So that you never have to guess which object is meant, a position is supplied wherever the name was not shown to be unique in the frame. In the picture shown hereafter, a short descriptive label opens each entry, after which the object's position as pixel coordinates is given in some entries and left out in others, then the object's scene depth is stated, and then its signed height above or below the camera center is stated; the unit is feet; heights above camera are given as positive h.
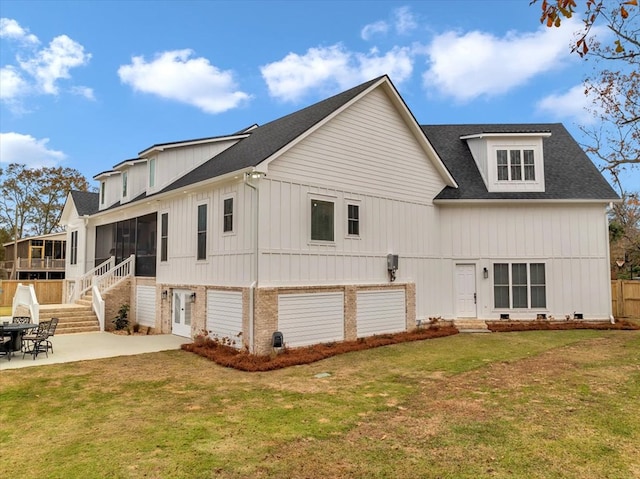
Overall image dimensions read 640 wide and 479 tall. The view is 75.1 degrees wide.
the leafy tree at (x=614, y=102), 35.45 +18.79
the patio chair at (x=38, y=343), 35.19 -6.41
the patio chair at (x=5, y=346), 34.58 -6.45
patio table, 34.86 -5.38
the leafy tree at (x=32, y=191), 137.80 +26.57
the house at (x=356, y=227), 36.99 +4.56
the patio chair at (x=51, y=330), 36.67 -5.54
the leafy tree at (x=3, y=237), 140.87 +11.06
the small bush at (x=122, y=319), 52.39 -6.34
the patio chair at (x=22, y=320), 42.50 -5.20
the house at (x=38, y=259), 130.62 +3.34
